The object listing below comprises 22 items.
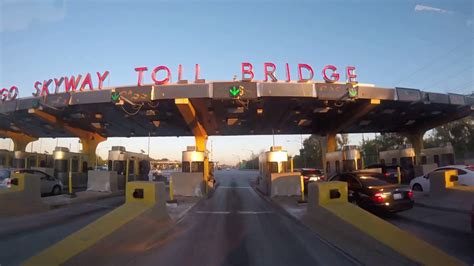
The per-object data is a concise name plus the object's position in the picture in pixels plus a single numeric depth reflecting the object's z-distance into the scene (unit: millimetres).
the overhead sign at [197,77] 20094
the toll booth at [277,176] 19609
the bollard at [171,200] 17203
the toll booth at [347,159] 26216
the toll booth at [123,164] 26719
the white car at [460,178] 15759
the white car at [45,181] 18719
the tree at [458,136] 54188
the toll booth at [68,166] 27375
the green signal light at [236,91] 19734
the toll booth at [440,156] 29125
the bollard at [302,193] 16453
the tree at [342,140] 73562
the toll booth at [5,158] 34531
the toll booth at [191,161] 23469
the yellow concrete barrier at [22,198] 12712
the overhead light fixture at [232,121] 29766
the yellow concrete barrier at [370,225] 5824
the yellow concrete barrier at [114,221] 5734
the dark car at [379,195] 11523
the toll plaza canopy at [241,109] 20906
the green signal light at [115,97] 20750
